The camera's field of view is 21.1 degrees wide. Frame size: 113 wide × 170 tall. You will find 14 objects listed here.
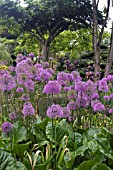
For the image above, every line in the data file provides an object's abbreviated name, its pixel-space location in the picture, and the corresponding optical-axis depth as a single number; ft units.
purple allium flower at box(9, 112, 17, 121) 7.96
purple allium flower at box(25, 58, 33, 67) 9.29
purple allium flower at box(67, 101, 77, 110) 7.73
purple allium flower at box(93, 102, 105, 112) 8.32
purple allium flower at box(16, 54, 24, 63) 10.48
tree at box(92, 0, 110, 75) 25.86
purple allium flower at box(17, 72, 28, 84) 8.08
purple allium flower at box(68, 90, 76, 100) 7.84
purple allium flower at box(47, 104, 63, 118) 6.51
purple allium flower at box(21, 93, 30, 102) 8.20
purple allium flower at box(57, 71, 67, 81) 8.78
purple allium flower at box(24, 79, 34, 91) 8.23
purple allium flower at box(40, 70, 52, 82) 8.68
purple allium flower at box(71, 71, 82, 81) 9.11
